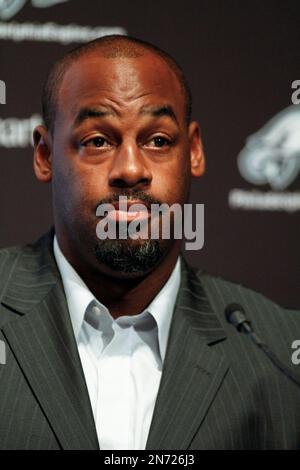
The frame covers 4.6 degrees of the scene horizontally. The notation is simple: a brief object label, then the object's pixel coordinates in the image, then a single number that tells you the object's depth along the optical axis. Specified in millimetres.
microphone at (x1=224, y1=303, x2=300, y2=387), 3599
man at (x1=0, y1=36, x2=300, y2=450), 3629
